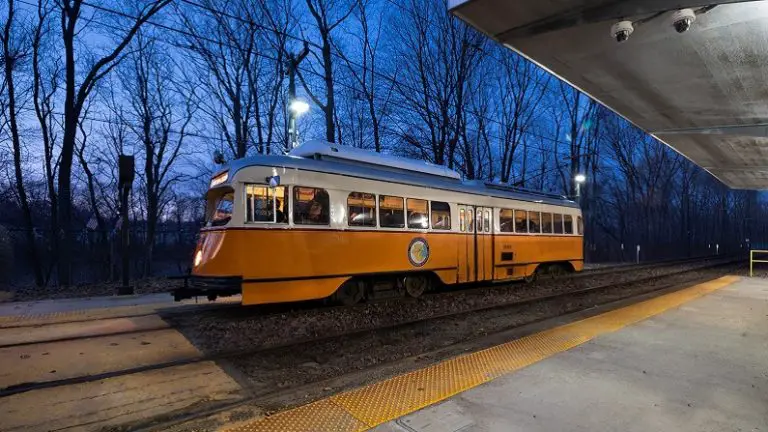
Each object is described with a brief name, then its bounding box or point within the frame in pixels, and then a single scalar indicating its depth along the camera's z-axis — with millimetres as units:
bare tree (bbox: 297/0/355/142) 20969
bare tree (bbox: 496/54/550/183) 26688
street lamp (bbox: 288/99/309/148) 12695
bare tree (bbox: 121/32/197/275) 23578
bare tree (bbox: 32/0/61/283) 18527
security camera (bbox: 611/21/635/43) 5121
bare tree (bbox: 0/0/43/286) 17981
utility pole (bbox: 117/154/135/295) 11833
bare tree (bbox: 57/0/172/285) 15633
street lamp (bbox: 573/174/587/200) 25797
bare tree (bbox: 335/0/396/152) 21739
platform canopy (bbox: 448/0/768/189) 5004
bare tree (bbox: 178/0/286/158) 21547
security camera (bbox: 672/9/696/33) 4785
